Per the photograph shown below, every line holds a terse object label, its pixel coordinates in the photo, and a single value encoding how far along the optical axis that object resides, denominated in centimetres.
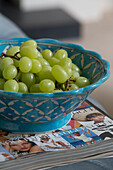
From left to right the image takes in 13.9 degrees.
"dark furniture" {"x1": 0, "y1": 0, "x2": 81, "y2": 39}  319
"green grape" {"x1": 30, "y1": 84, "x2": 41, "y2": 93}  72
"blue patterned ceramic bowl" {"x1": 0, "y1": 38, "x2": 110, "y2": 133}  68
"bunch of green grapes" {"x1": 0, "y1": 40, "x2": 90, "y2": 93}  72
